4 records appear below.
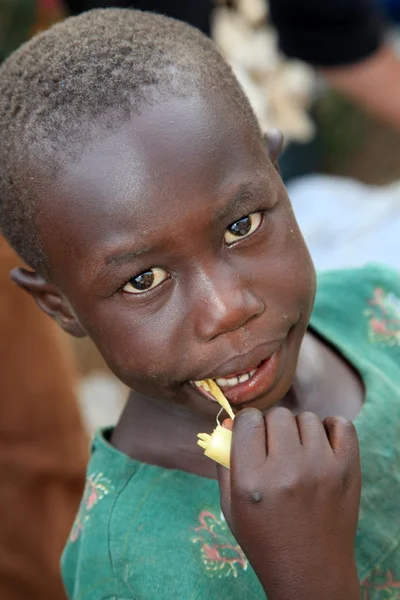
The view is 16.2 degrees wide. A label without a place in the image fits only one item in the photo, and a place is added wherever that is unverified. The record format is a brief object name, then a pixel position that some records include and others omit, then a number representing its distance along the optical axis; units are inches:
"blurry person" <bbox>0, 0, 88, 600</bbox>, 38.1
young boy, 24.7
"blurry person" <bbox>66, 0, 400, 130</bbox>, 47.8
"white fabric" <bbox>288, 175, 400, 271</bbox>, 41.8
